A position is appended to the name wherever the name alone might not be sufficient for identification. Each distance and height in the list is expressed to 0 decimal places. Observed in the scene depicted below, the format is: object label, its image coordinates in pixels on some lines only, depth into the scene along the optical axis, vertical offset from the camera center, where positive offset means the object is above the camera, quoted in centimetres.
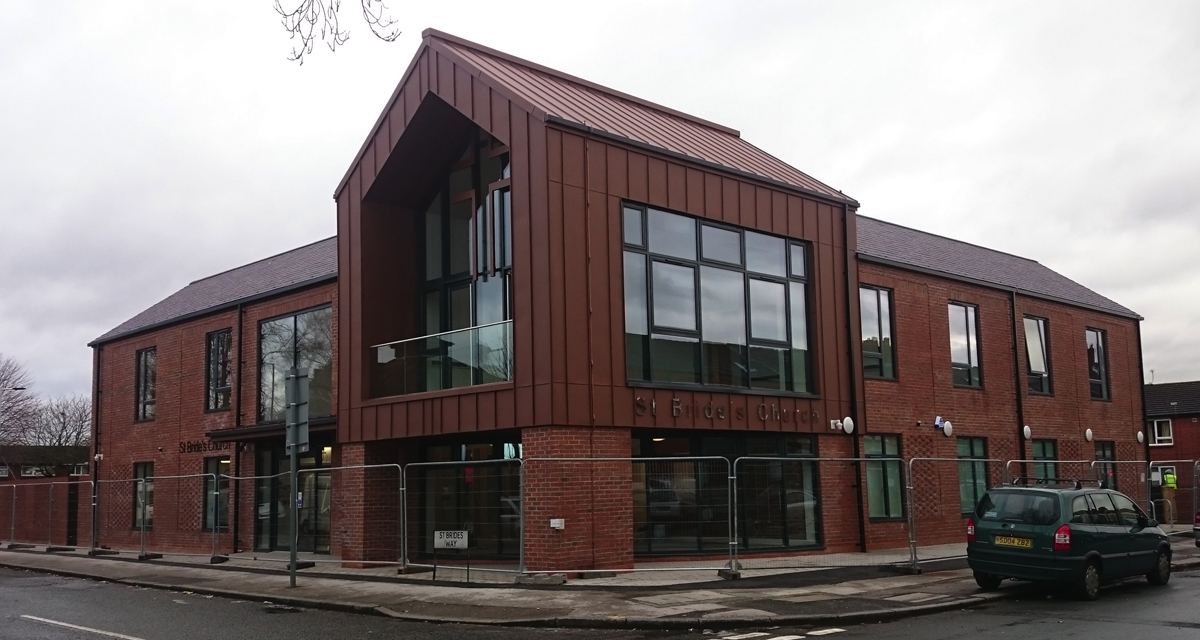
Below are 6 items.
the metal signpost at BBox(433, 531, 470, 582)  1538 -123
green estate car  1320 -125
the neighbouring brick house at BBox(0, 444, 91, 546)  2845 -122
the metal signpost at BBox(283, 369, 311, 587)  1562 +63
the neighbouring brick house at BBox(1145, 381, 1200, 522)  4253 +58
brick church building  1580 +189
